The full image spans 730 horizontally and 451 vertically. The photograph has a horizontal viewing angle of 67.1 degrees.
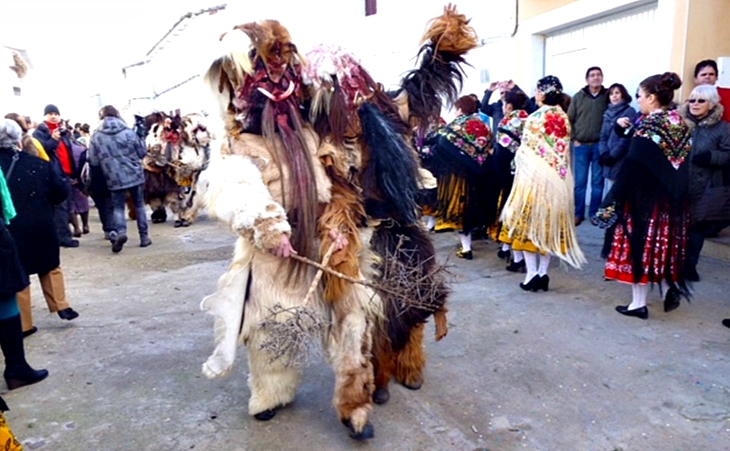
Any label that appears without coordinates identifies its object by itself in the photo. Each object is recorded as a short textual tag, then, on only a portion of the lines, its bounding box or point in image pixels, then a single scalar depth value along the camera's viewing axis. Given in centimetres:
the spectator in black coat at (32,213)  396
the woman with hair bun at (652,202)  378
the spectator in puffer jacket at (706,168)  410
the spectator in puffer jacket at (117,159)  696
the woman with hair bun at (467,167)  574
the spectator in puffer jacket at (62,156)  719
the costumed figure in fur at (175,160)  853
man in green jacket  683
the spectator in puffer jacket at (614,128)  620
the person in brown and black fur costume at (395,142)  263
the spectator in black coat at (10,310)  327
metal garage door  642
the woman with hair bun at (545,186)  458
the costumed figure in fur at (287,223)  251
